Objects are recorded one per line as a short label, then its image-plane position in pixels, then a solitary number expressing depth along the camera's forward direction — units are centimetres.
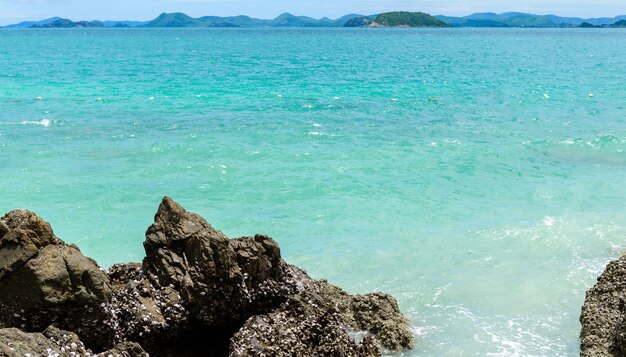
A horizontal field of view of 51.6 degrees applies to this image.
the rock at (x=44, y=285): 738
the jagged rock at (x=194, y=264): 831
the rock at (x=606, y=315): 845
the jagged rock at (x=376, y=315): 969
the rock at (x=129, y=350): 710
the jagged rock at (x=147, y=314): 781
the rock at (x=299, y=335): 795
